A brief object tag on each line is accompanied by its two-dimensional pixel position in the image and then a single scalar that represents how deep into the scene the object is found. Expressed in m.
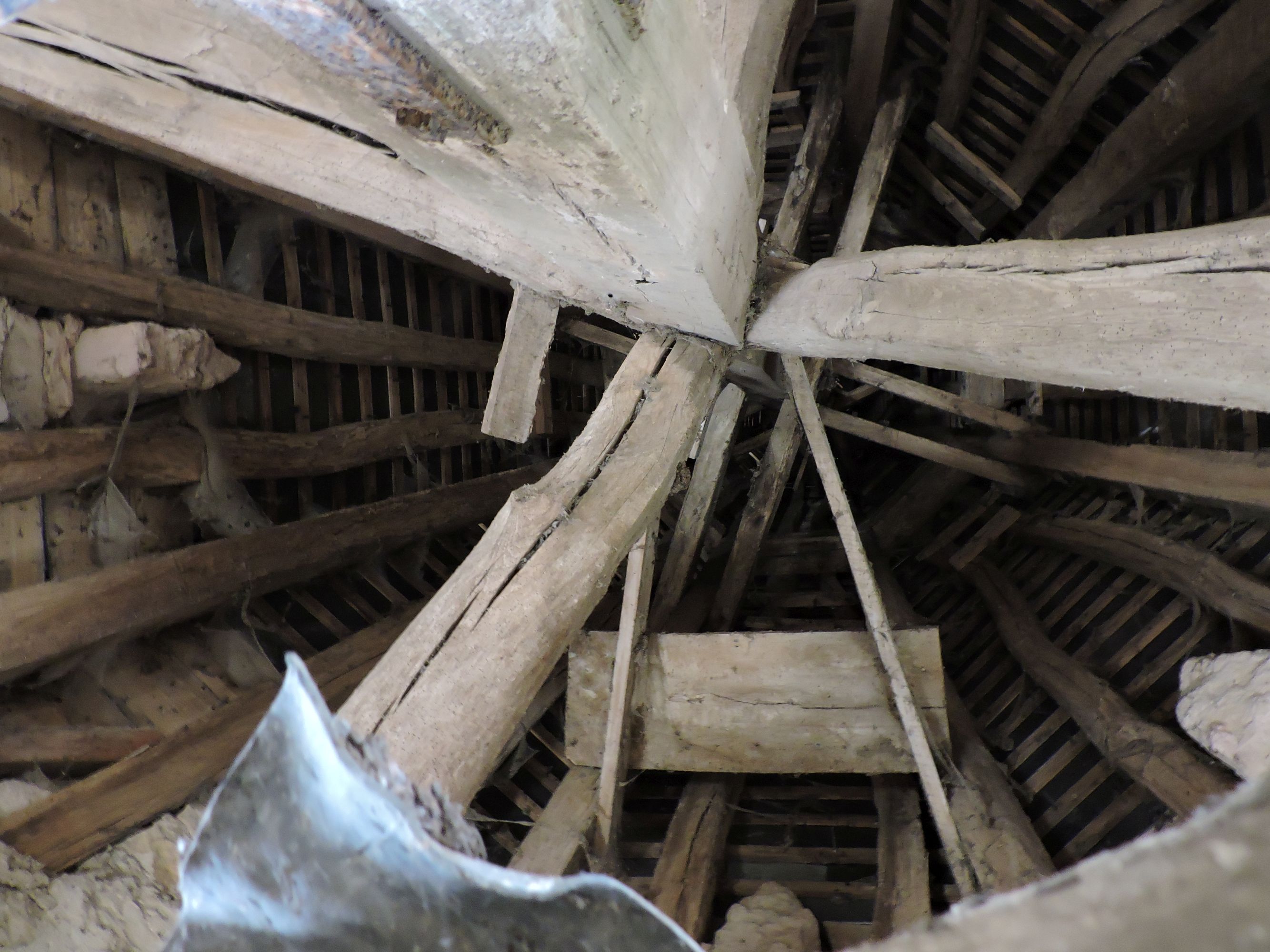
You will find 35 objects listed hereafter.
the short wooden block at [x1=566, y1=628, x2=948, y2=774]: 2.50
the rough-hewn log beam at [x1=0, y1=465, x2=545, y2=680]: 2.07
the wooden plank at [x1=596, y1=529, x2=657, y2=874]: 2.29
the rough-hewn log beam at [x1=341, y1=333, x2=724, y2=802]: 1.25
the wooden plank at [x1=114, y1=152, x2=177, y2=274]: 2.68
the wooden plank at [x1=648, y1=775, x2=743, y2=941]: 2.42
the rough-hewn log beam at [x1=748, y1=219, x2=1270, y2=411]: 1.12
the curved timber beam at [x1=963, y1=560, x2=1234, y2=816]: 2.16
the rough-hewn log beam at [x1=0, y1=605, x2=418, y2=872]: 1.96
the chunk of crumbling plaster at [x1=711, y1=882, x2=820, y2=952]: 2.28
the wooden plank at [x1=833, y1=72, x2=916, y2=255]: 3.04
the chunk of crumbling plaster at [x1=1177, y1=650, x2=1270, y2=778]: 1.46
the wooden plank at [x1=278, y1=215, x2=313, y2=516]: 3.39
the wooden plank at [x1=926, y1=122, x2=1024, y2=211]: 3.84
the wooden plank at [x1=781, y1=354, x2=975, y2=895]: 2.24
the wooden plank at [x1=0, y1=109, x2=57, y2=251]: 2.30
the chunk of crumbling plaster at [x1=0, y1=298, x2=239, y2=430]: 2.18
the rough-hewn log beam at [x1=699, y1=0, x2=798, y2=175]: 1.34
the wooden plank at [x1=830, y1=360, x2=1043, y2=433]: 3.34
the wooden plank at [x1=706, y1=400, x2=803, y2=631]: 3.34
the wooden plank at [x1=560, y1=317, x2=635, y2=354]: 4.15
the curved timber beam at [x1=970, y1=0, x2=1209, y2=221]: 2.76
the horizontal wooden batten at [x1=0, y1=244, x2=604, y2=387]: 2.25
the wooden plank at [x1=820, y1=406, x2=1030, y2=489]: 3.66
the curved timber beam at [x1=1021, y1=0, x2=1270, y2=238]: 2.46
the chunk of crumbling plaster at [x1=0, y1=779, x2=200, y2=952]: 1.83
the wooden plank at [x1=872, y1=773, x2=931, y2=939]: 2.28
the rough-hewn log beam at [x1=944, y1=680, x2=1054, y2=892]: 2.23
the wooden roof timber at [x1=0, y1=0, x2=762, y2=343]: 0.93
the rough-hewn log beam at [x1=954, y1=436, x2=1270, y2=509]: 2.37
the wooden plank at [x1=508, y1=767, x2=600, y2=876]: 2.25
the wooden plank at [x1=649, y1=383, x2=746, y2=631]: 3.18
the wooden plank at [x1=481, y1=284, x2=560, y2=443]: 1.91
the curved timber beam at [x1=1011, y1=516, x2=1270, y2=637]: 2.38
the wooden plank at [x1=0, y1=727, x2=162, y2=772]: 2.03
